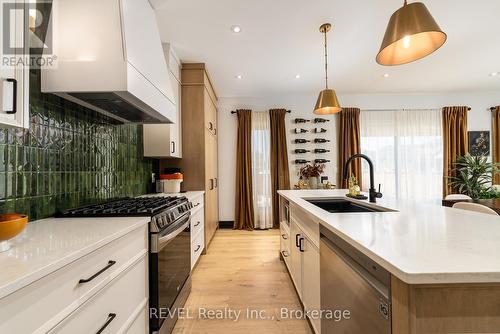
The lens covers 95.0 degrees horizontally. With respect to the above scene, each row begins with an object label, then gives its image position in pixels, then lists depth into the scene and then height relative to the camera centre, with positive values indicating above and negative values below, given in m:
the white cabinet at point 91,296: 0.60 -0.42
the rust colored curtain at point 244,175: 4.61 -0.10
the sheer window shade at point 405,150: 4.81 +0.38
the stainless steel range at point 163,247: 1.36 -0.52
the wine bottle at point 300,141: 4.80 +0.59
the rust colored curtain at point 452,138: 4.75 +0.61
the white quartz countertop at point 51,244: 0.60 -0.26
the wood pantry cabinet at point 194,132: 3.21 +0.54
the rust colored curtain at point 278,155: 4.71 +0.30
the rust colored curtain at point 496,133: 4.75 +0.71
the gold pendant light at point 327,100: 2.50 +0.76
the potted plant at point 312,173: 4.20 -0.07
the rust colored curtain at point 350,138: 4.77 +0.64
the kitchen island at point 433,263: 0.56 -0.25
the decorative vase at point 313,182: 4.18 -0.24
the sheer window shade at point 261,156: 4.73 +0.28
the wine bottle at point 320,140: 4.81 +0.61
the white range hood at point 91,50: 1.32 +0.71
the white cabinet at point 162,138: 2.66 +0.39
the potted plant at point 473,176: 4.27 -0.17
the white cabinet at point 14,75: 0.85 +0.38
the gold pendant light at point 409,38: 1.20 +0.75
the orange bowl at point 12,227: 0.76 -0.19
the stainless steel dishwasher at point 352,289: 0.71 -0.45
